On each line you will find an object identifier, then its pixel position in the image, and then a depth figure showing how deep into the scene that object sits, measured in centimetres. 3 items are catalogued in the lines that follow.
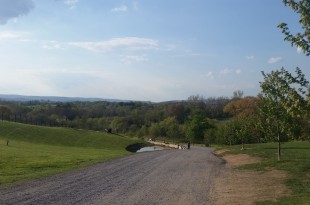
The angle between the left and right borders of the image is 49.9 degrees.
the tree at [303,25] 1047
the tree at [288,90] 1138
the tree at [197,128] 9903
